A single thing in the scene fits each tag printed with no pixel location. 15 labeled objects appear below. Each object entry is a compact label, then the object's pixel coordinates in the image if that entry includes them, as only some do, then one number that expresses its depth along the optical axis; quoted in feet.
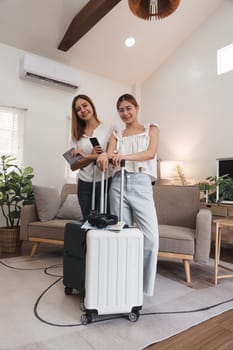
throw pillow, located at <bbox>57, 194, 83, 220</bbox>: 10.01
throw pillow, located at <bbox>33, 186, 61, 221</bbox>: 9.39
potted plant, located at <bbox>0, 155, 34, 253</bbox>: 9.86
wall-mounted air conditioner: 11.93
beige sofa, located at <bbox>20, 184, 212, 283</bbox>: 6.95
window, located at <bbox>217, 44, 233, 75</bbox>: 12.09
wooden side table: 7.00
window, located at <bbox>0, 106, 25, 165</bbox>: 11.87
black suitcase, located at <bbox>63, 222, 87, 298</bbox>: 5.24
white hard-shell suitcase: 4.65
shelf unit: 10.05
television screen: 10.67
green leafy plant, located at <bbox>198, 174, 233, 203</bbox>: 7.98
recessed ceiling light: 13.32
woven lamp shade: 6.42
